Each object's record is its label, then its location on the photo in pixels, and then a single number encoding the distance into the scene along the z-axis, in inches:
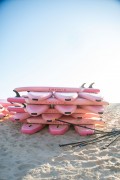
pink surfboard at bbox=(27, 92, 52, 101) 212.4
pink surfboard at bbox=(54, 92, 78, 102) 210.3
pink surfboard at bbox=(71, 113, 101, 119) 218.4
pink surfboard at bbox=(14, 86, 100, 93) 234.5
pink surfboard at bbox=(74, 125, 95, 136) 204.7
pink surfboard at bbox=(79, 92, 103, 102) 218.5
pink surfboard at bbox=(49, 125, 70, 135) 206.1
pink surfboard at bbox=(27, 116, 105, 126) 215.8
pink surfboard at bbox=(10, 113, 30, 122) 228.1
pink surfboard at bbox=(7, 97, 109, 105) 215.0
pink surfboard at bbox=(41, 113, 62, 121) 211.8
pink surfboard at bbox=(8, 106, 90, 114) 218.0
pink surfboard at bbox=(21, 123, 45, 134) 210.2
